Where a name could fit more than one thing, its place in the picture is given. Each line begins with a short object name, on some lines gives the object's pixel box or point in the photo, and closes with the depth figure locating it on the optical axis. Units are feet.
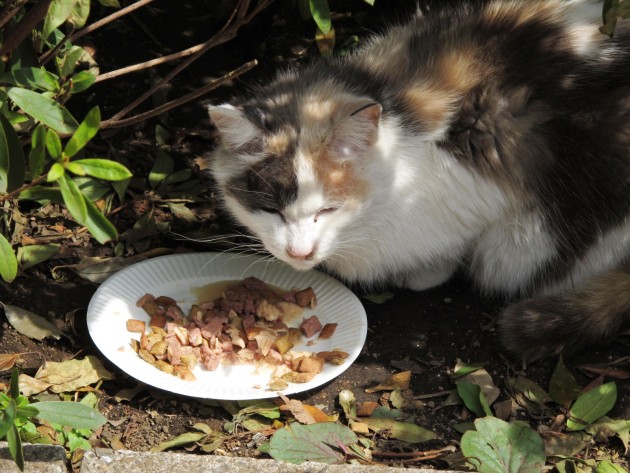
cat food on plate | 9.29
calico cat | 8.96
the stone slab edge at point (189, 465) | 7.54
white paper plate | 9.03
